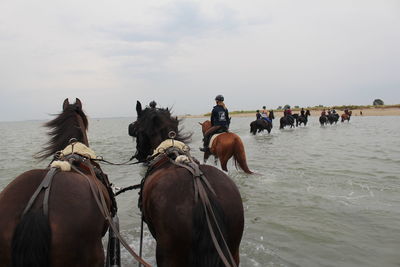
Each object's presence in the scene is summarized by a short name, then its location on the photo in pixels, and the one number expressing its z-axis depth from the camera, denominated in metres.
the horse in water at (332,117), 41.22
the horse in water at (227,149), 9.35
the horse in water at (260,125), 27.70
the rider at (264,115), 28.37
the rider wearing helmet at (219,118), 9.76
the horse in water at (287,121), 34.91
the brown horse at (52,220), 2.33
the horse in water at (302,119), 38.38
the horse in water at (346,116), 45.75
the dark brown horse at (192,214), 2.66
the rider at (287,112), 34.74
